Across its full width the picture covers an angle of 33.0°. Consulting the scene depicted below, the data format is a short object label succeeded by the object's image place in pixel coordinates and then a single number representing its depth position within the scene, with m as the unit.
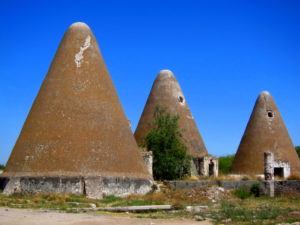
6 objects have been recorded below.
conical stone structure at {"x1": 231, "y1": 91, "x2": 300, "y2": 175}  27.53
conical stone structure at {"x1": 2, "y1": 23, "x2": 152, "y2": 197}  18.09
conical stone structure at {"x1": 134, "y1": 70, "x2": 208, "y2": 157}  26.69
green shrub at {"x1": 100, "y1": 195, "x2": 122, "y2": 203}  16.86
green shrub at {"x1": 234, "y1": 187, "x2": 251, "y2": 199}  21.62
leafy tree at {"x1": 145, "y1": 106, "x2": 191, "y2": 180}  24.30
